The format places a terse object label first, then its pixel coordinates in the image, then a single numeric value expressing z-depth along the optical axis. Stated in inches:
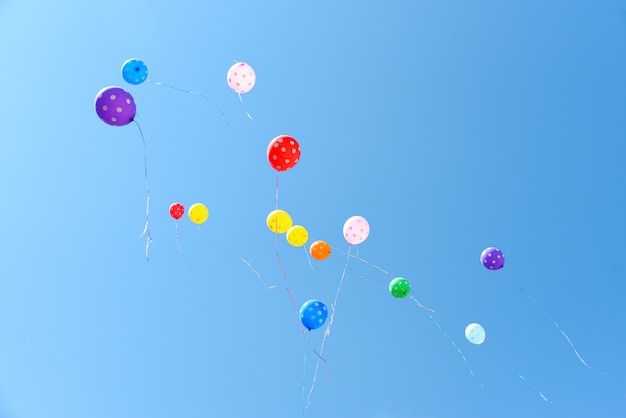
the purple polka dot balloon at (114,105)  168.1
